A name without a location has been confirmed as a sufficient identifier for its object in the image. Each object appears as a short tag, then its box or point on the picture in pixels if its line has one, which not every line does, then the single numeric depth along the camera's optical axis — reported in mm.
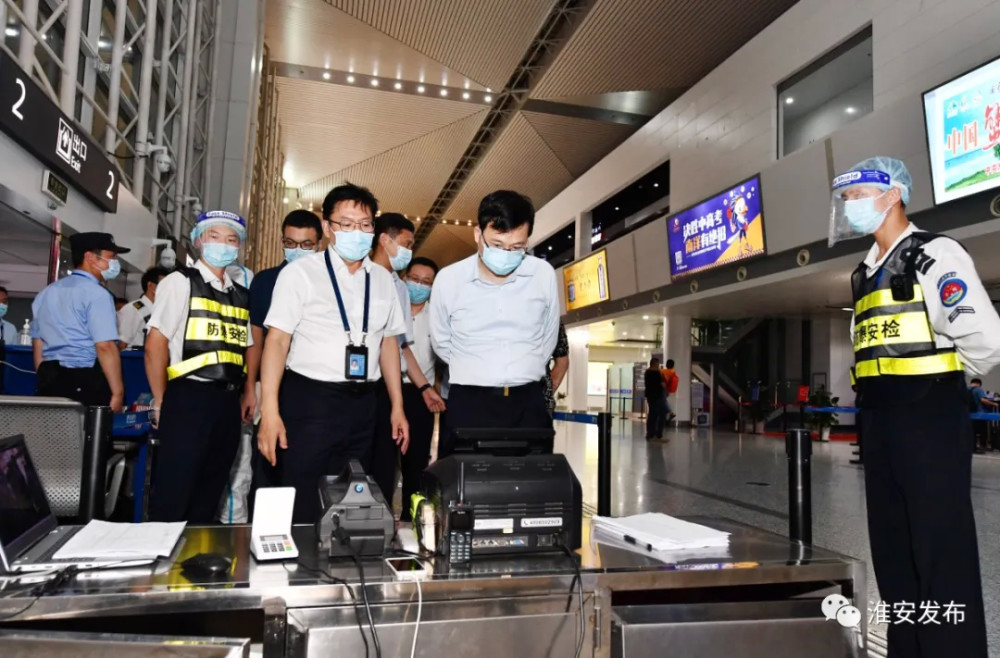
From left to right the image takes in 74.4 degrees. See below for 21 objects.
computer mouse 1094
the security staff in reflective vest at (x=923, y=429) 1628
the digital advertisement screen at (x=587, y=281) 13516
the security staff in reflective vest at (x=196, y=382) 2223
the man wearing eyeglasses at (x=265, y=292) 2129
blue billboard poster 8406
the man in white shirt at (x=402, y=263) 2922
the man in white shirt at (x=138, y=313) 4949
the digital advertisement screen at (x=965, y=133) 5086
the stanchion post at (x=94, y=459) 1429
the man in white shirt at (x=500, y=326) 2084
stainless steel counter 1017
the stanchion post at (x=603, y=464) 2576
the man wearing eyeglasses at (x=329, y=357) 1863
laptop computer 1081
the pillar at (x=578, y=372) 17719
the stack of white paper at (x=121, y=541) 1129
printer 1218
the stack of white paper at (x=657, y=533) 1355
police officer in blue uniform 3328
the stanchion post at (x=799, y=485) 1637
